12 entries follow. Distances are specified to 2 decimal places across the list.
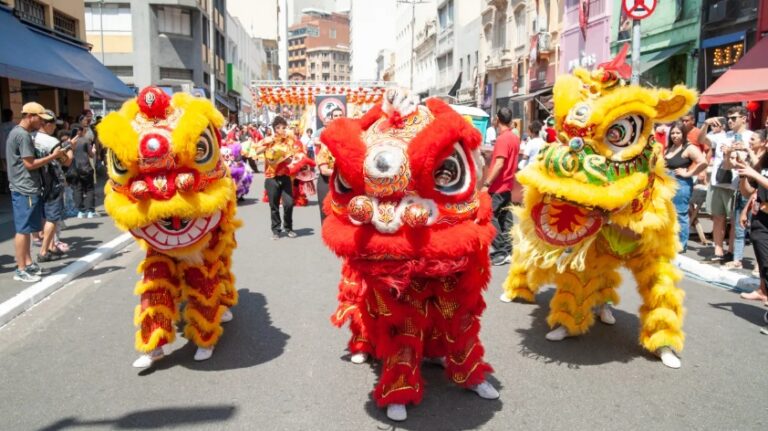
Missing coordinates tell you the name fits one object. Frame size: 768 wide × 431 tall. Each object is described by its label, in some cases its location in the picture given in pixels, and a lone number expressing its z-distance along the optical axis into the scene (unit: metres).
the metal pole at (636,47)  9.72
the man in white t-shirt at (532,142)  10.14
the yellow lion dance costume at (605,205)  4.15
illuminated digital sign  13.28
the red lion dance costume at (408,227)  3.13
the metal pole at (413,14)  50.67
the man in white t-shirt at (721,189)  7.70
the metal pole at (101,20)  30.95
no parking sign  9.52
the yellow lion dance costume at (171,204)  3.99
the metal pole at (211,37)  35.89
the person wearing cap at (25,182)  6.66
